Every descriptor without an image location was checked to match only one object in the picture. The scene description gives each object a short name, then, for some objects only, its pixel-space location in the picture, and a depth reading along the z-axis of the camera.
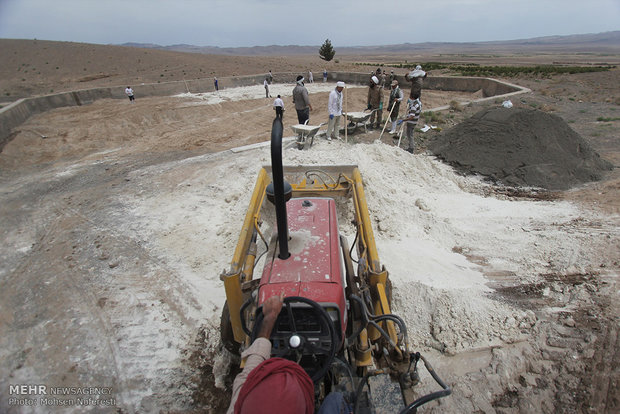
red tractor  2.30
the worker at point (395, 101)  9.33
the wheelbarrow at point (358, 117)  9.27
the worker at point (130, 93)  17.25
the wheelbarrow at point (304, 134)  8.18
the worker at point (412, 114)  8.34
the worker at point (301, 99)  8.63
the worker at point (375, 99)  9.90
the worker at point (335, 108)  8.50
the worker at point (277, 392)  1.47
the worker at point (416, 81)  8.61
